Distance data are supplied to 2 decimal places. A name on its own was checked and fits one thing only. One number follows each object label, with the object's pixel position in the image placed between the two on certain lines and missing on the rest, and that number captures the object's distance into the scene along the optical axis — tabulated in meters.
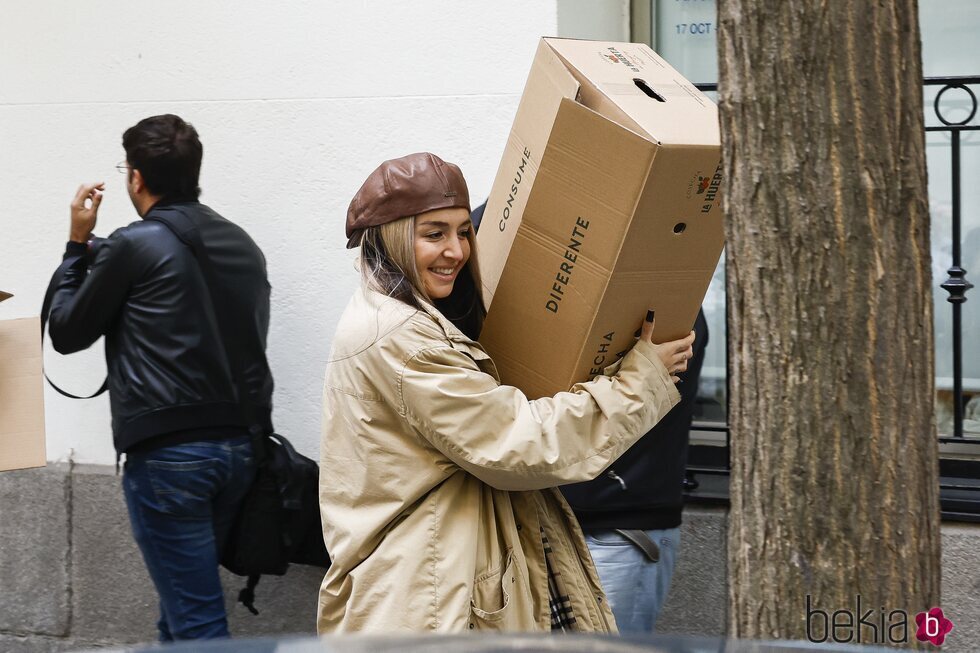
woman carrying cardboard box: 5.05
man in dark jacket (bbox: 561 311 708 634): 6.21
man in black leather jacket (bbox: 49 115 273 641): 7.42
